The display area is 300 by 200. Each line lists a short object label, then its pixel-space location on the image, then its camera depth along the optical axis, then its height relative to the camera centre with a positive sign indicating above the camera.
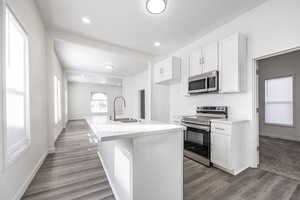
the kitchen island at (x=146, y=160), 1.21 -0.62
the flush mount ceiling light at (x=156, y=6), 2.07 +1.55
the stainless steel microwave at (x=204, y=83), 2.69 +0.39
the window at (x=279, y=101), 4.07 -0.05
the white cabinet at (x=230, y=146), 2.17 -0.81
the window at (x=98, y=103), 10.02 -0.21
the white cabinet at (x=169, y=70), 3.70 +0.87
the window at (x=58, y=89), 4.61 +0.45
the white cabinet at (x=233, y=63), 2.36 +0.70
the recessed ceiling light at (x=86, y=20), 2.72 +1.71
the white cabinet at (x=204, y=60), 2.71 +0.90
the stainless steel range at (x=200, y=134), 2.50 -0.72
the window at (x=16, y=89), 1.56 +0.16
